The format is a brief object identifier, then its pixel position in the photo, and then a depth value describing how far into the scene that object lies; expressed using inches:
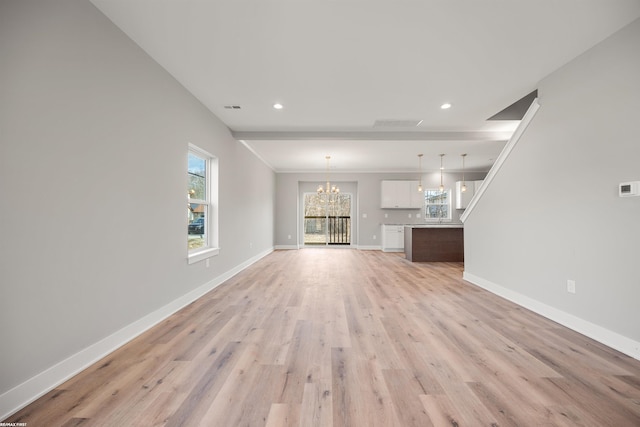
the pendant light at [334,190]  288.0
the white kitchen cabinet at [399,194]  329.4
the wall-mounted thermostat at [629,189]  78.5
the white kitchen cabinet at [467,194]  324.2
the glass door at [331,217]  353.4
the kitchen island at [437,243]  249.3
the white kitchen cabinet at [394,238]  321.1
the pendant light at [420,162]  256.5
